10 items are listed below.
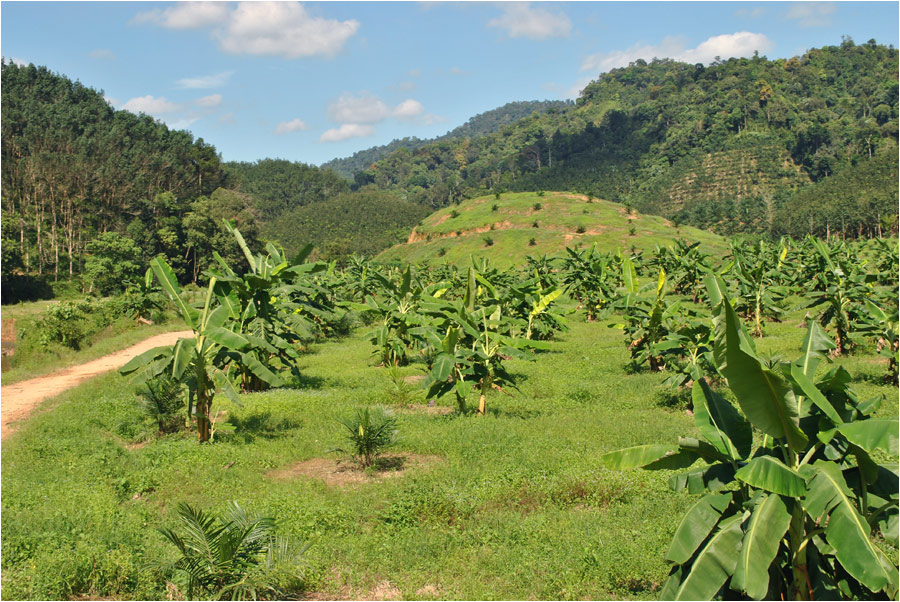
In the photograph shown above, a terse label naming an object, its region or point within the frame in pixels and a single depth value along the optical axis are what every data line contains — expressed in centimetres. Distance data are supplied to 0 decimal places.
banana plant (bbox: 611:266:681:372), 1356
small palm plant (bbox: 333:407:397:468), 832
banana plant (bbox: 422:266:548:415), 1028
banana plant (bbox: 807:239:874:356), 1366
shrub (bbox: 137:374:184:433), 962
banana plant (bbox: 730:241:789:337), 1822
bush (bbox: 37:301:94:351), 1914
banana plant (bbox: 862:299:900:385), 1150
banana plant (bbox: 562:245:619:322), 2599
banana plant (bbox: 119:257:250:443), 853
